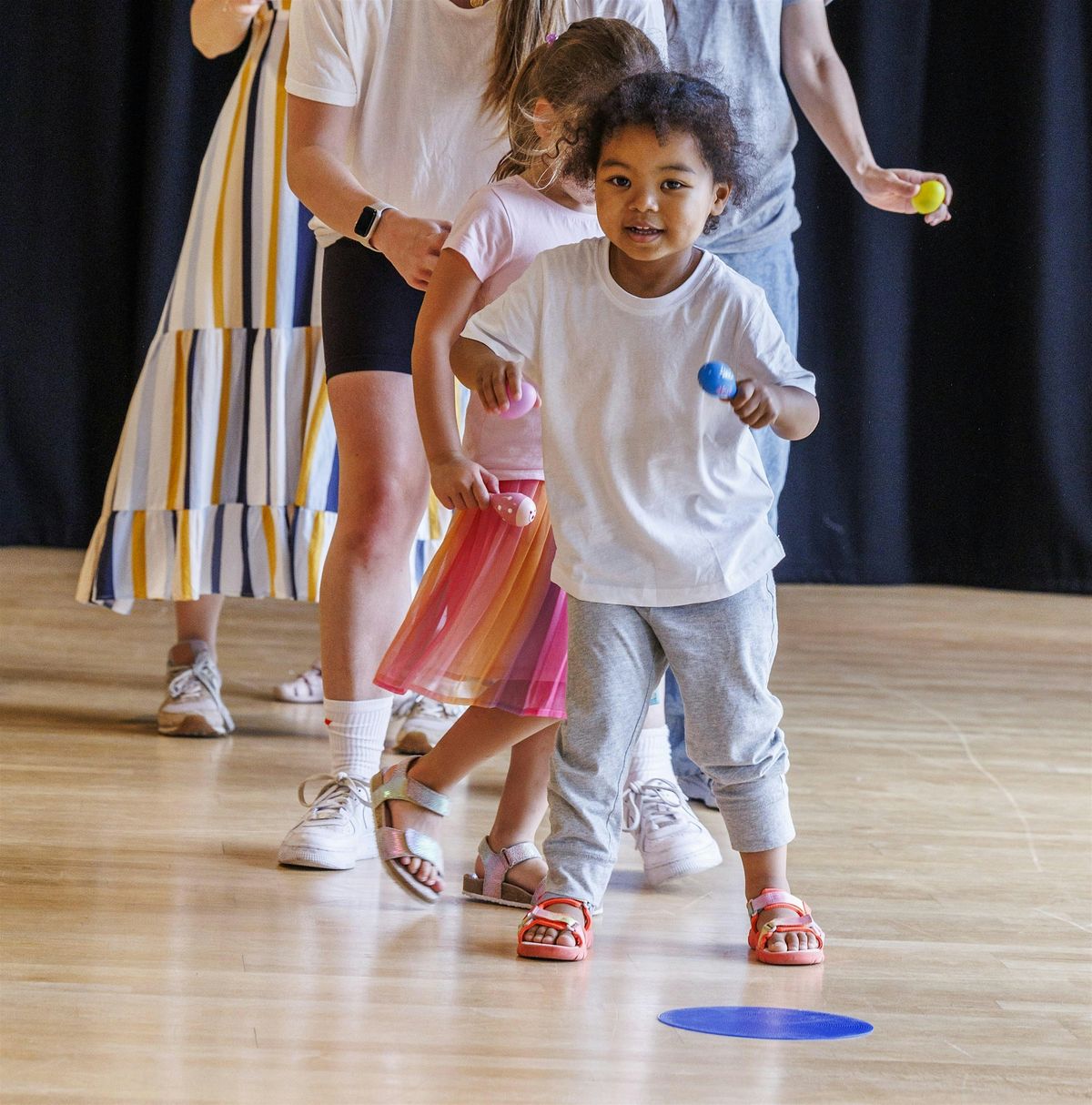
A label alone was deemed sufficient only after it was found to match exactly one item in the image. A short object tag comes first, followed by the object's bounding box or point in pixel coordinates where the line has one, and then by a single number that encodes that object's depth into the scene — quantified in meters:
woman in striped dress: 8.74
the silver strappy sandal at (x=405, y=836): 7.57
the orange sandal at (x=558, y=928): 7.37
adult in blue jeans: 8.21
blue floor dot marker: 7.16
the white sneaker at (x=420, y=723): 8.58
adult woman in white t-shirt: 7.78
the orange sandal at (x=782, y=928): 7.42
